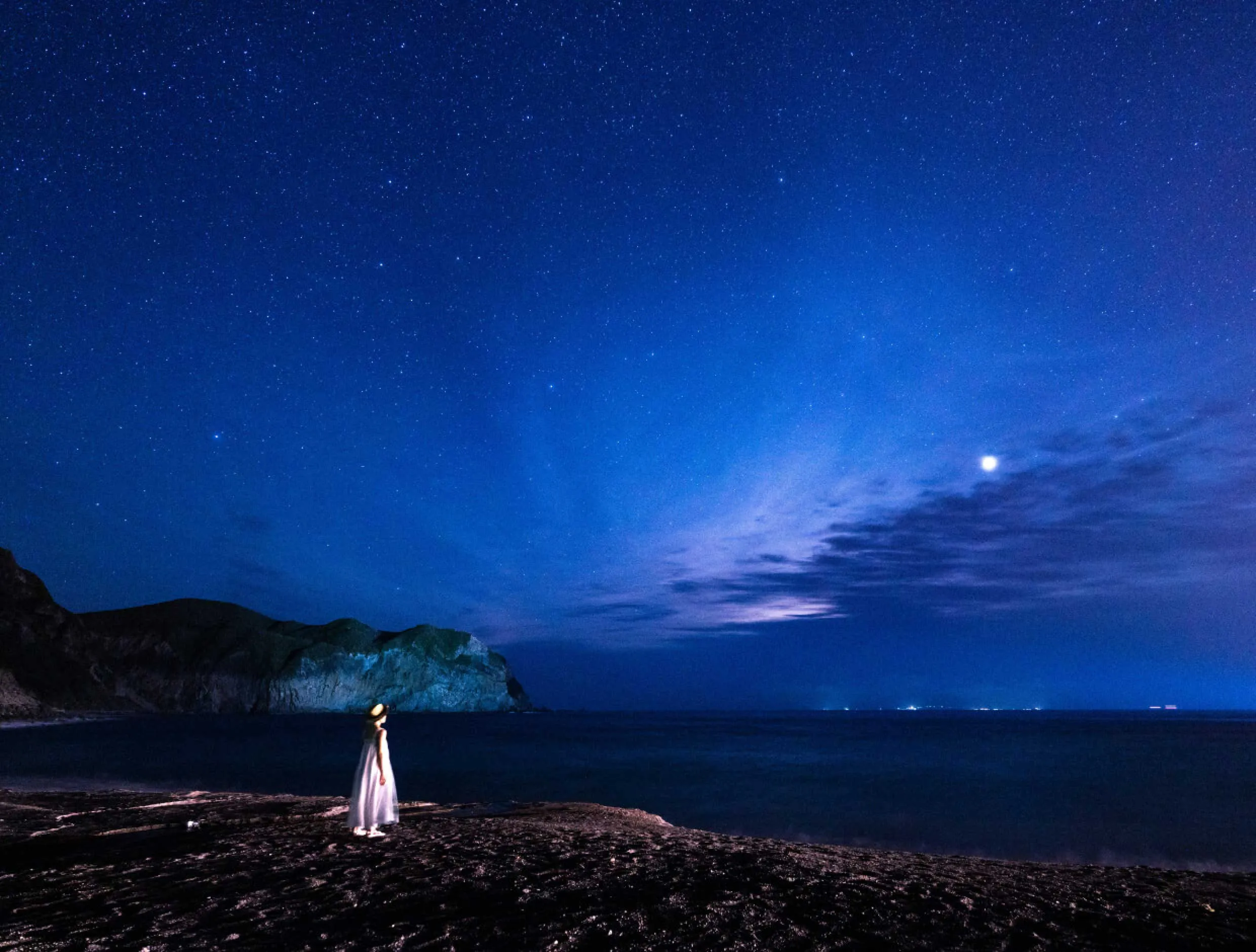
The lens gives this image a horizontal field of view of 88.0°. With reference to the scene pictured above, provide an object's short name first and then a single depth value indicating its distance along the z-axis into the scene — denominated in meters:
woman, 12.38
